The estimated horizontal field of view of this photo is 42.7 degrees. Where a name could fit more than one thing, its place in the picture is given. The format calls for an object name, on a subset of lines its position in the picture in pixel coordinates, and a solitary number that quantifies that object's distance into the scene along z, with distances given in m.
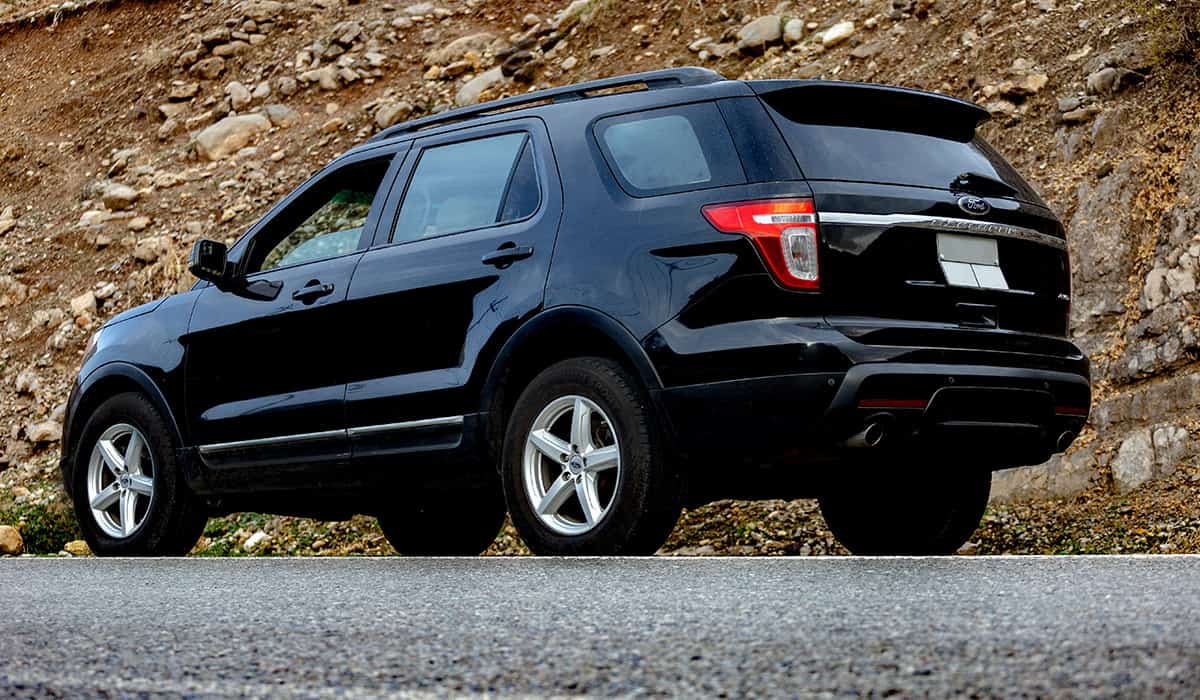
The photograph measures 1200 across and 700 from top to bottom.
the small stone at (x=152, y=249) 16.75
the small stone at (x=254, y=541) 10.81
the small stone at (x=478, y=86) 17.39
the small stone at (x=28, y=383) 15.63
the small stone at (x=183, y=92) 20.55
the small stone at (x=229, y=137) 18.86
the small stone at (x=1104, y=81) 11.84
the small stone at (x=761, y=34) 15.56
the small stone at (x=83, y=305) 16.53
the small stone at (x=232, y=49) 20.89
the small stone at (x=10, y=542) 10.69
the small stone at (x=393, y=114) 17.58
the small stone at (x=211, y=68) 20.73
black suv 5.49
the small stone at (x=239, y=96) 19.81
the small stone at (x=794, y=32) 15.41
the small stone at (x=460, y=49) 18.75
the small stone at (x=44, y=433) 14.54
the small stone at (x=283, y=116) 18.91
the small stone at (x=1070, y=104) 11.92
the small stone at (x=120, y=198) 18.42
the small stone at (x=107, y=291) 16.69
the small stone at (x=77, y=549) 11.12
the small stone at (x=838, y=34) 14.84
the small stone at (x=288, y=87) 19.44
